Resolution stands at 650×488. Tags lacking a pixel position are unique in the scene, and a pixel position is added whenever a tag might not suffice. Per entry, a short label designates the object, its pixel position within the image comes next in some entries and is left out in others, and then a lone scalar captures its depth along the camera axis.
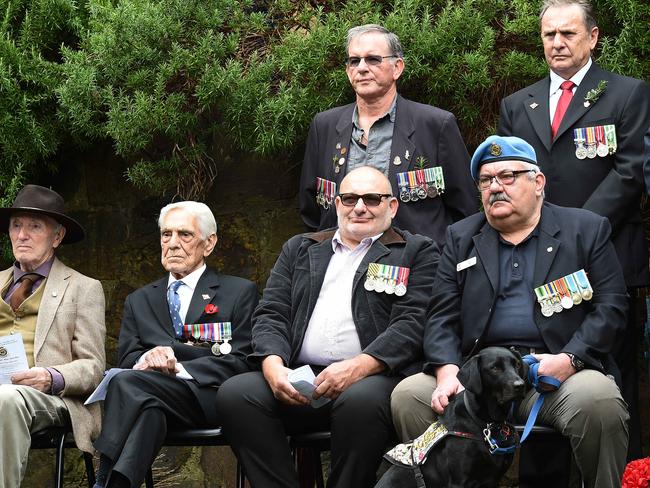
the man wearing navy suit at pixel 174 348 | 10.03
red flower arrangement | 7.74
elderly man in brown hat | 10.41
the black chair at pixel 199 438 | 10.31
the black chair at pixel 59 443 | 10.52
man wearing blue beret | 8.96
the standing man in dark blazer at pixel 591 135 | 10.59
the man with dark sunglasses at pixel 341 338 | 9.52
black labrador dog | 8.45
